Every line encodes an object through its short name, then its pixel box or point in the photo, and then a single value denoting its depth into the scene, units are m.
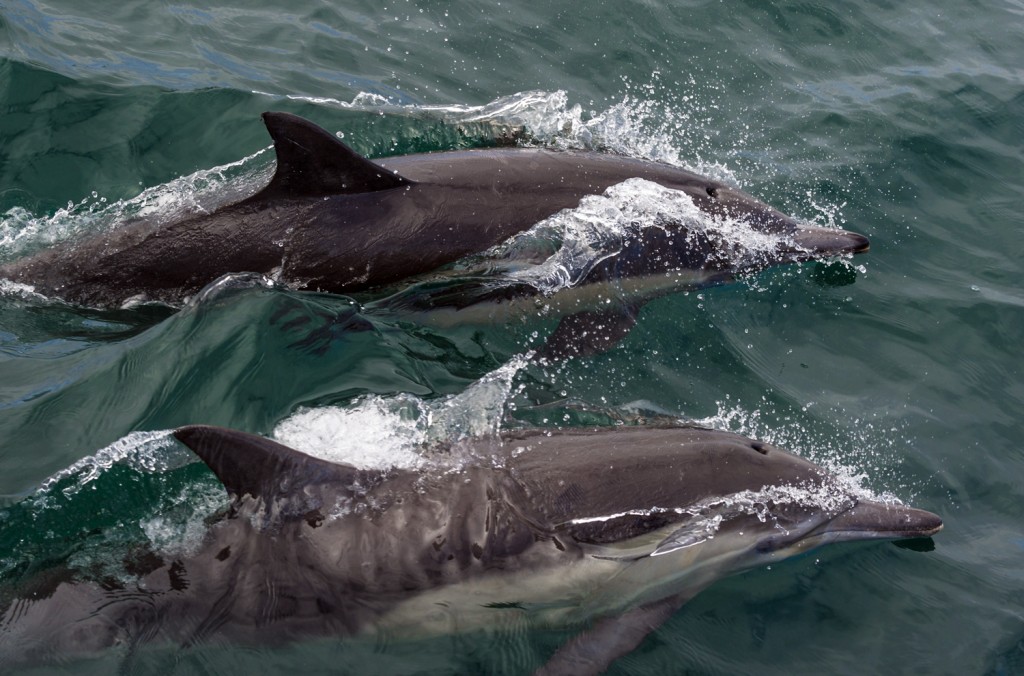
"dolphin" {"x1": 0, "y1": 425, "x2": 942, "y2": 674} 4.77
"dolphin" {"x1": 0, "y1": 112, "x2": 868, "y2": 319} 6.77
